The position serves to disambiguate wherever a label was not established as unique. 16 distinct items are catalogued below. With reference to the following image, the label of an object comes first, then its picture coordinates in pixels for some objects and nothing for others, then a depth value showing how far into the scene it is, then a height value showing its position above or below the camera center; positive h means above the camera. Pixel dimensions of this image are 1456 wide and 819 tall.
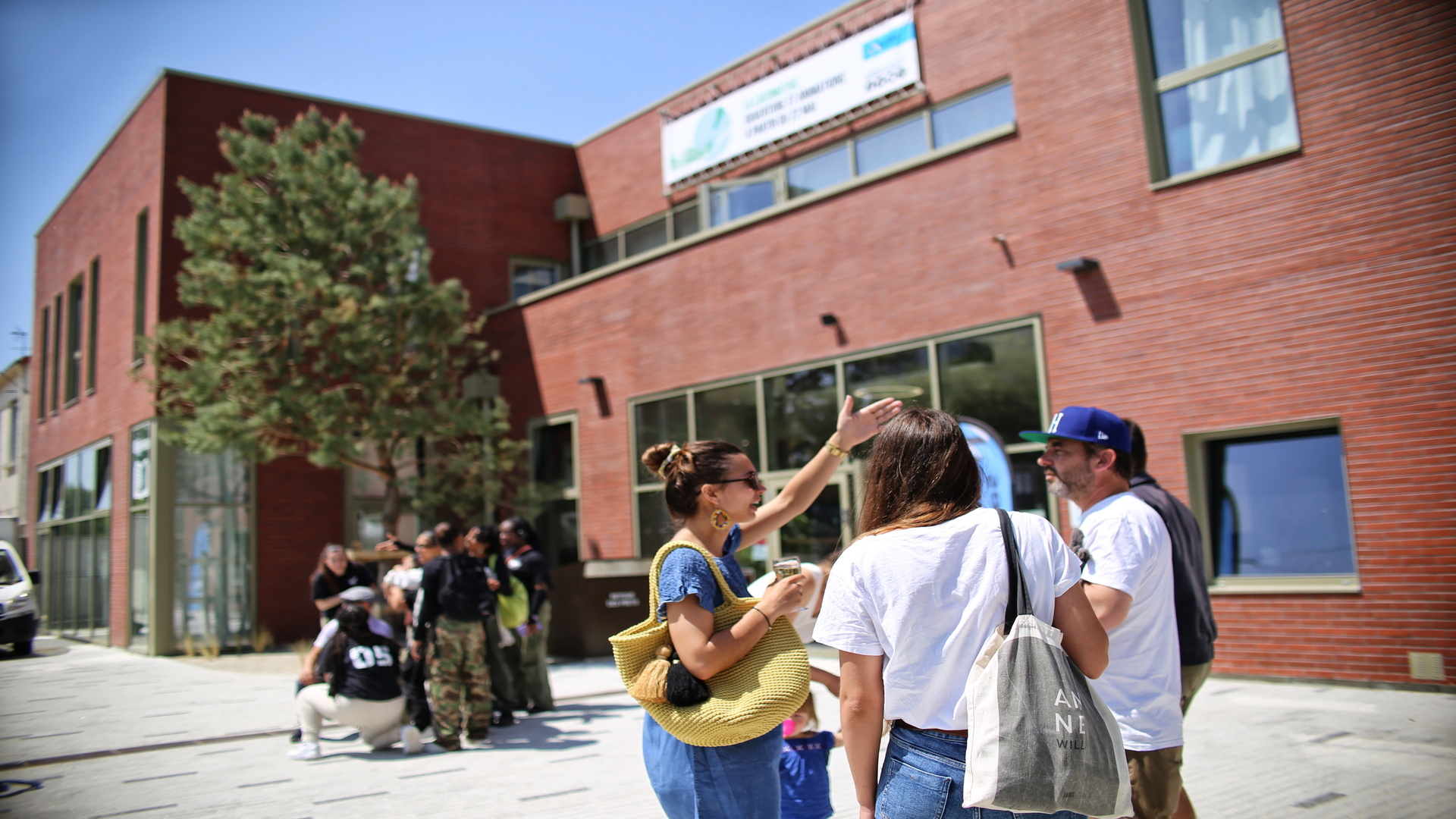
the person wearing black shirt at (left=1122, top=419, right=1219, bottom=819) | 3.71 -0.39
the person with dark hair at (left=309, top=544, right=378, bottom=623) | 8.46 -0.32
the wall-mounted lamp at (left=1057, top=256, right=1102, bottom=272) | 9.94 +2.33
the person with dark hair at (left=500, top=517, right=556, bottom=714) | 8.84 -0.83
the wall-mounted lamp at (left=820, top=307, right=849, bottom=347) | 12.24 +2.31
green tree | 13.75 +3.17
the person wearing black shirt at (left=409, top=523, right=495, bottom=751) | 7.55 -0.77
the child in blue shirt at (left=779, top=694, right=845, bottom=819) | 3.39 -0.90
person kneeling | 7.14 -1.08
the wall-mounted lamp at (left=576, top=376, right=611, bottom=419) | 15.41 +2.06
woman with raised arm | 2.71 -0.28
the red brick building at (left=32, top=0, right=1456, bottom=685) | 8.30 +2.30
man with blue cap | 3.18 -0.50
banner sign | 13.70 +6.21
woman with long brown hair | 2.21 -0.25
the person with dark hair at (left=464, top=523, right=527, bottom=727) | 8.35 -0.52
